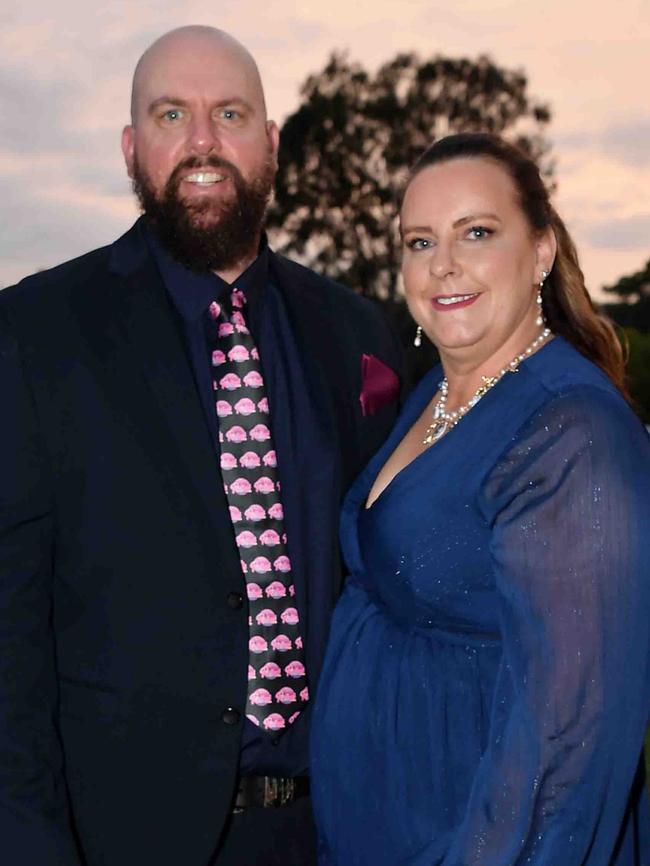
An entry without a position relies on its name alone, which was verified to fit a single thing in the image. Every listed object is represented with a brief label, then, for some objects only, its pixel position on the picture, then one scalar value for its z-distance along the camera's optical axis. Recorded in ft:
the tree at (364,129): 117.80
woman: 8.52
